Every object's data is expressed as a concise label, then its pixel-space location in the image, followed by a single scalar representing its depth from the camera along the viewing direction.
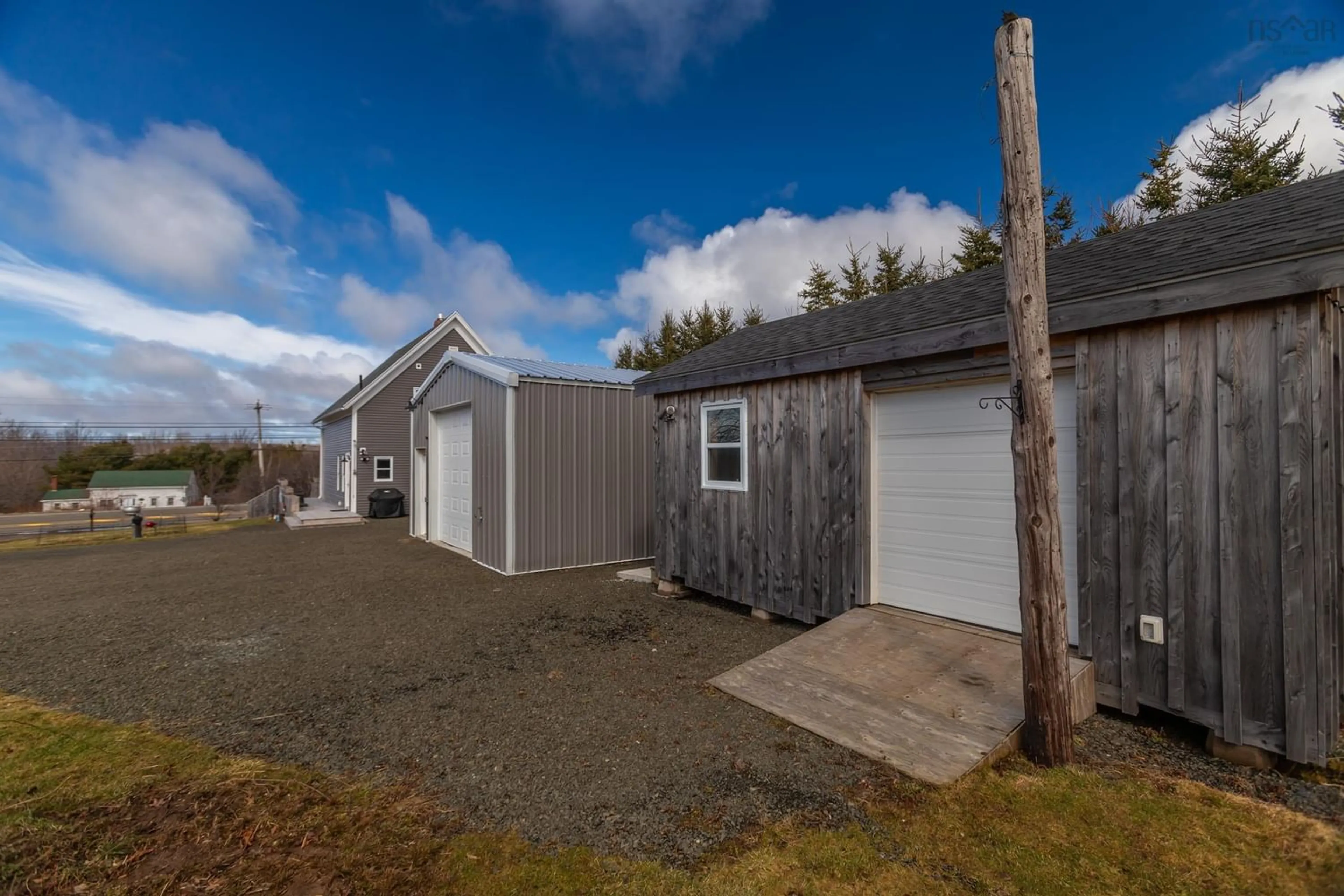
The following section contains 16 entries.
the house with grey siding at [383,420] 18.33
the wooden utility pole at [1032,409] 2.71
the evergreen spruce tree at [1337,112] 11.91
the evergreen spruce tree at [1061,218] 18.66
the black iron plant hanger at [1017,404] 2.76
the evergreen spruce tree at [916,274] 21.55
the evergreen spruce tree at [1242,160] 14.26
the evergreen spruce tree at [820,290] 23.67
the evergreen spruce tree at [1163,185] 16.55
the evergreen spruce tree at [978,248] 18.67
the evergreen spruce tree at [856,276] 22.70
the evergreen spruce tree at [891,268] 21.88
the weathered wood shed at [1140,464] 2.75
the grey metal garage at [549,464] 8.70
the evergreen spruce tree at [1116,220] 17.33
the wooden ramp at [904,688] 2.98
